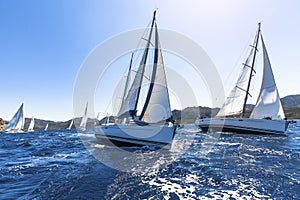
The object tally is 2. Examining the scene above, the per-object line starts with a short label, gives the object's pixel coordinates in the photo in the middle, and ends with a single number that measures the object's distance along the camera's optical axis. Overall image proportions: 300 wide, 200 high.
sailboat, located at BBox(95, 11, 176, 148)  14.03
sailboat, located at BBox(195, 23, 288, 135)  25.06
